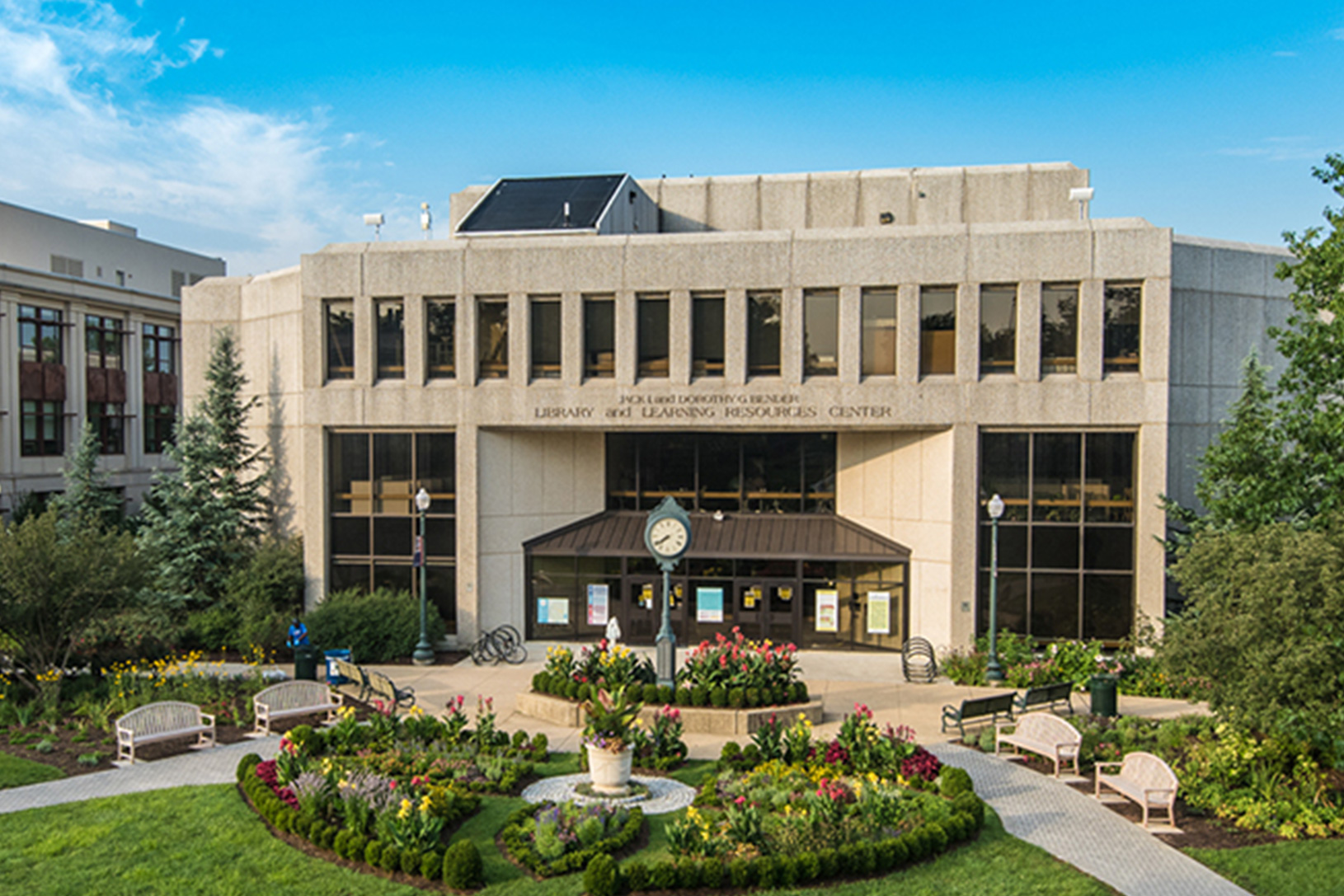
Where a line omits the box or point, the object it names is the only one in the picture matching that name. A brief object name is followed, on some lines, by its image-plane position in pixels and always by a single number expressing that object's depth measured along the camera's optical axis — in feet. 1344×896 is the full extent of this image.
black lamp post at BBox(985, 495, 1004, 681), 68.03
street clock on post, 58.54
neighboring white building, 130.21
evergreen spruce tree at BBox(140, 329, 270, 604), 84.79
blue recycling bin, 68.50
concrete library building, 73.67
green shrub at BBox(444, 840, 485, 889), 33.22
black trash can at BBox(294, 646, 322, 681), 65.82
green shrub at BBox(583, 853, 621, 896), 32.45
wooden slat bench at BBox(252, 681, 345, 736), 56.24
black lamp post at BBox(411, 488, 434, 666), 75.66
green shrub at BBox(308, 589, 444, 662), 76.02
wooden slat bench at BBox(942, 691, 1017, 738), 54.19
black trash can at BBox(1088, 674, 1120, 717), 59.16
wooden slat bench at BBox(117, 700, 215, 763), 50.62
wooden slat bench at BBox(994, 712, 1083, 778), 48.65
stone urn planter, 42.80
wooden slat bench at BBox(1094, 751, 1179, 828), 41.63
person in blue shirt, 70.49
